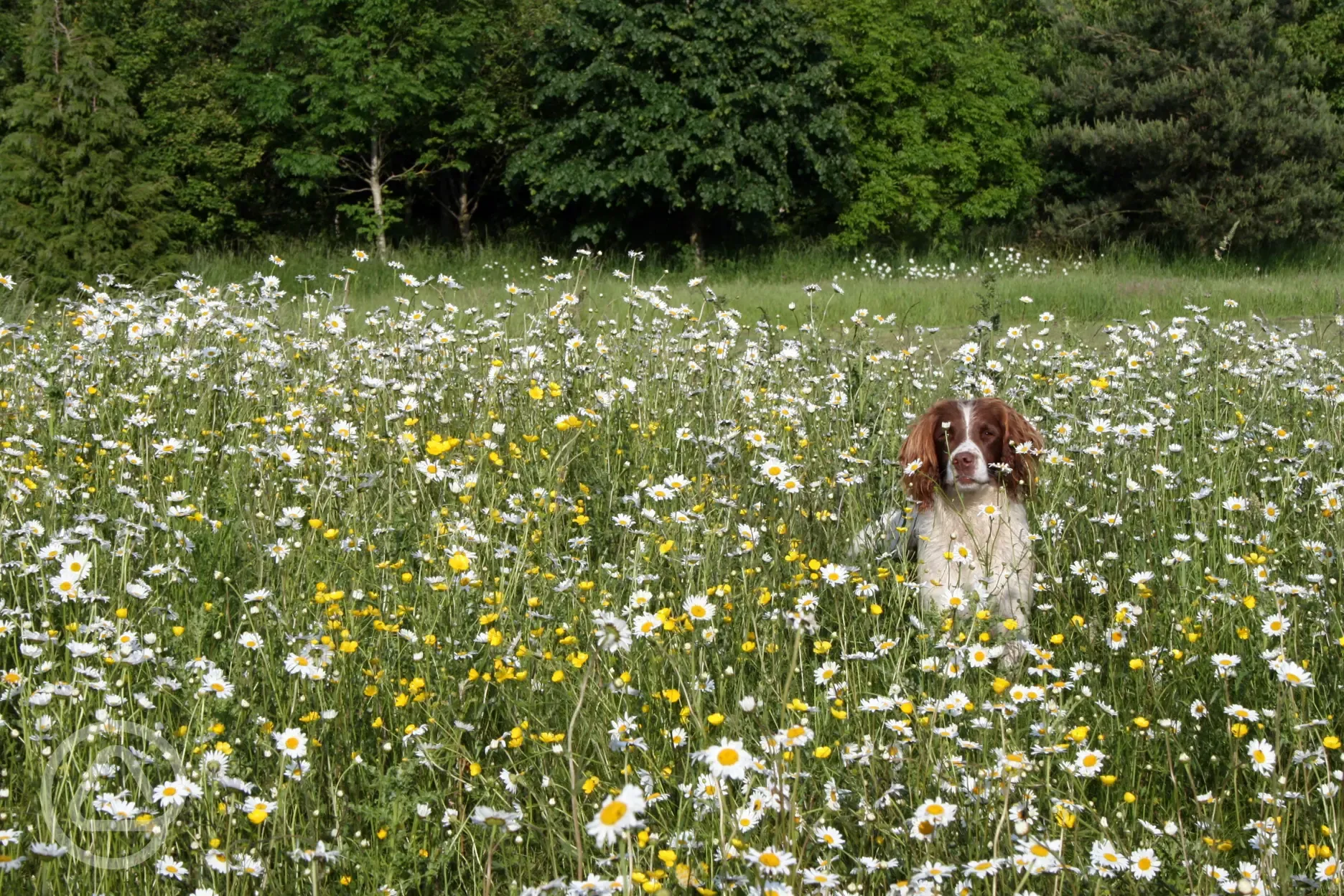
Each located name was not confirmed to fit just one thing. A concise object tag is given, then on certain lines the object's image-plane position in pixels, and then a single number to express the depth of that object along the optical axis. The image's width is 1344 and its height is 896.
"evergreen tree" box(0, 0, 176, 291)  15.54
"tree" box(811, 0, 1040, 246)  26.08
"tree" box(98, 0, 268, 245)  26.16
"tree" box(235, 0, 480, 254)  25.22
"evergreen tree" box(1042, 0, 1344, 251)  24.42
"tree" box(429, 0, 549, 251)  27.62
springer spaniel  4.37
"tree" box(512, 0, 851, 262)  23.39
